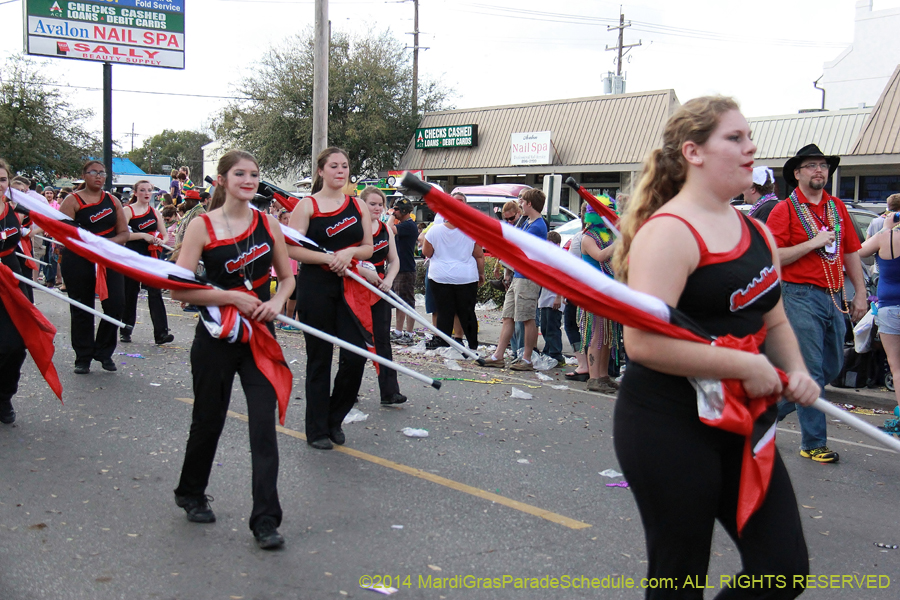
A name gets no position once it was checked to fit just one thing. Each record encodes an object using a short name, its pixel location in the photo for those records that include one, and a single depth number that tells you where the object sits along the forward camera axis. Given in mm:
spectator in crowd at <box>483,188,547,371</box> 9047
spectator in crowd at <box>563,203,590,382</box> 8977
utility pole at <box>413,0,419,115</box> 39594
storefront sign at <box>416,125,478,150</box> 35469
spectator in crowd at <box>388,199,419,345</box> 10852
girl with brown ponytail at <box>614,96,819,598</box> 2367
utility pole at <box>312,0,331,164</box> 17219
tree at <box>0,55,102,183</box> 35688
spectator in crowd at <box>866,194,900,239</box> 9773
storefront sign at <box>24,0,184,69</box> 20203
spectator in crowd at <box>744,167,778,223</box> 5875
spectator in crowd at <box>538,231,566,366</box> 9344
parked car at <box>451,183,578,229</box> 24594
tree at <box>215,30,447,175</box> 38750
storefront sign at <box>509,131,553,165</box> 32438
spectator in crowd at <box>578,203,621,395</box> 8109
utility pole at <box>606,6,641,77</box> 44062
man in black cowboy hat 5477
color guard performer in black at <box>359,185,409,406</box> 6871
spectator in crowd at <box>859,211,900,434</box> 6246
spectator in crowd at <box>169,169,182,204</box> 20339
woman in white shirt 9750
